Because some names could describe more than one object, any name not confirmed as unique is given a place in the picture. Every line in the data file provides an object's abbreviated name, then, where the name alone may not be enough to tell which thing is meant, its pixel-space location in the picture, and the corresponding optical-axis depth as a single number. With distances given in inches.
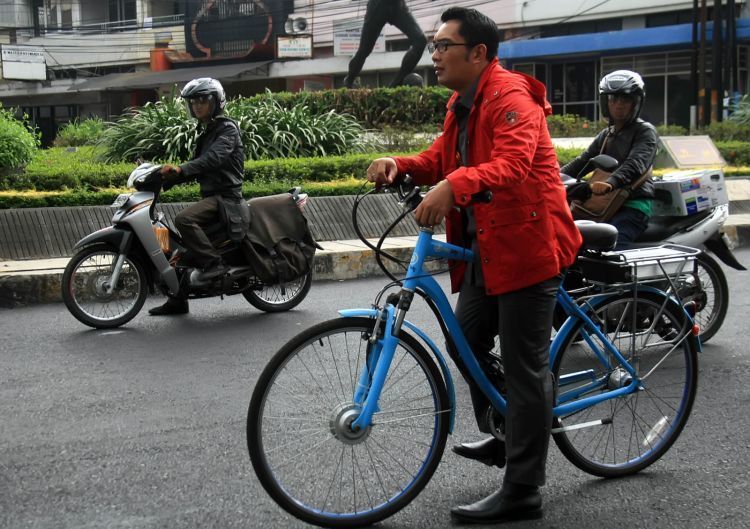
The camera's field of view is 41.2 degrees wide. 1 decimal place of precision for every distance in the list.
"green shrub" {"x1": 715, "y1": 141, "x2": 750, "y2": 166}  644.1
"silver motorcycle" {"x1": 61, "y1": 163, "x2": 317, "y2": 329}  277.1
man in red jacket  127.0
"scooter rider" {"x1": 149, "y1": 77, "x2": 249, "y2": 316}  284.8
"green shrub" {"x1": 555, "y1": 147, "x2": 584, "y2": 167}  532.0
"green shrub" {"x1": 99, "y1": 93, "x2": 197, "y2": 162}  510.9
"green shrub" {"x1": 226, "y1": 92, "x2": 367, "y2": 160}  534.3
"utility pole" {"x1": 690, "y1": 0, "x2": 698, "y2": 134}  1155.1
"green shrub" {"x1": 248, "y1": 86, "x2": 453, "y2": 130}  684.1
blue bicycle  126.4
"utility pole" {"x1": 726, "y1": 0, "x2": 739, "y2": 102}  1120.4
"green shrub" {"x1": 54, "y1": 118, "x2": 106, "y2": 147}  873.5
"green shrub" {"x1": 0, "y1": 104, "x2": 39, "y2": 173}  402.9
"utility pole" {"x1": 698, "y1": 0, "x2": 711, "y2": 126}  1096.2
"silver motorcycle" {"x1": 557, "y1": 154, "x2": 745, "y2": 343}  246.5
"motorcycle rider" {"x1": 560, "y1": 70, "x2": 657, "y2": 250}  232.8
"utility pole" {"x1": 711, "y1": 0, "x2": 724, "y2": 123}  1083.3
